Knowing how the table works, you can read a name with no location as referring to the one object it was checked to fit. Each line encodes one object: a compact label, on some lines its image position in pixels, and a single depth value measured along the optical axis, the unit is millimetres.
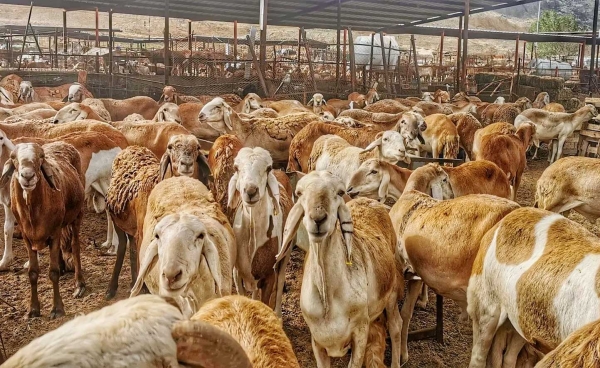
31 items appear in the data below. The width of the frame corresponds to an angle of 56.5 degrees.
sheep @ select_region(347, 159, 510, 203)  6887
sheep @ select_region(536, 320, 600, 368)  1982
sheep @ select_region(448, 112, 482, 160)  12641
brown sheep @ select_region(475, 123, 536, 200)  9547
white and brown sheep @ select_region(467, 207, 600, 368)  3289
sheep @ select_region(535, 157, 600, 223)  7961
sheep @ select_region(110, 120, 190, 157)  9148
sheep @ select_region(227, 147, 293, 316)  5031
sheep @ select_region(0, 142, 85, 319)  5562
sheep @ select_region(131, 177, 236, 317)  3443
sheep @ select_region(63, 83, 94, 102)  13750
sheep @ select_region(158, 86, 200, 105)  14277
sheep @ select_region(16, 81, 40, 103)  15211
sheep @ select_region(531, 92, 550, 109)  19498
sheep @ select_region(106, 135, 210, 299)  6105
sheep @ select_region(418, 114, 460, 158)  11633
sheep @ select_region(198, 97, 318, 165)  9812
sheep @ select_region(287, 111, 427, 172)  9555
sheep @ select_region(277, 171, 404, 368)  3926
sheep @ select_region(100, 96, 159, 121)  13117
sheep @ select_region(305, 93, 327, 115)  15714
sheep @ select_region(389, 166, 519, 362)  4551
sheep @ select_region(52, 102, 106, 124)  10016
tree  55131
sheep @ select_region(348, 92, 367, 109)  16922
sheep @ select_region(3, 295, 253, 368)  1435
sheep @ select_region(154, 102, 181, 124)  11312
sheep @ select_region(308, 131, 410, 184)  8320
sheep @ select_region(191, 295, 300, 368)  2639
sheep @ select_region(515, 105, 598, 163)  14664
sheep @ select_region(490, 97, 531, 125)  15541
